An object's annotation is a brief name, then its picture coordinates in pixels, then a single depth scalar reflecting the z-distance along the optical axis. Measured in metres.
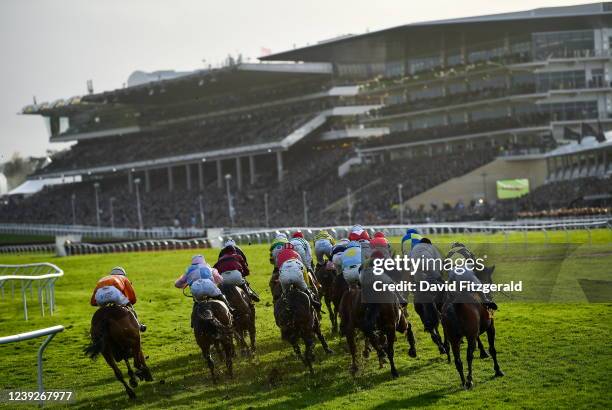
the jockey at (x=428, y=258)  13.66
